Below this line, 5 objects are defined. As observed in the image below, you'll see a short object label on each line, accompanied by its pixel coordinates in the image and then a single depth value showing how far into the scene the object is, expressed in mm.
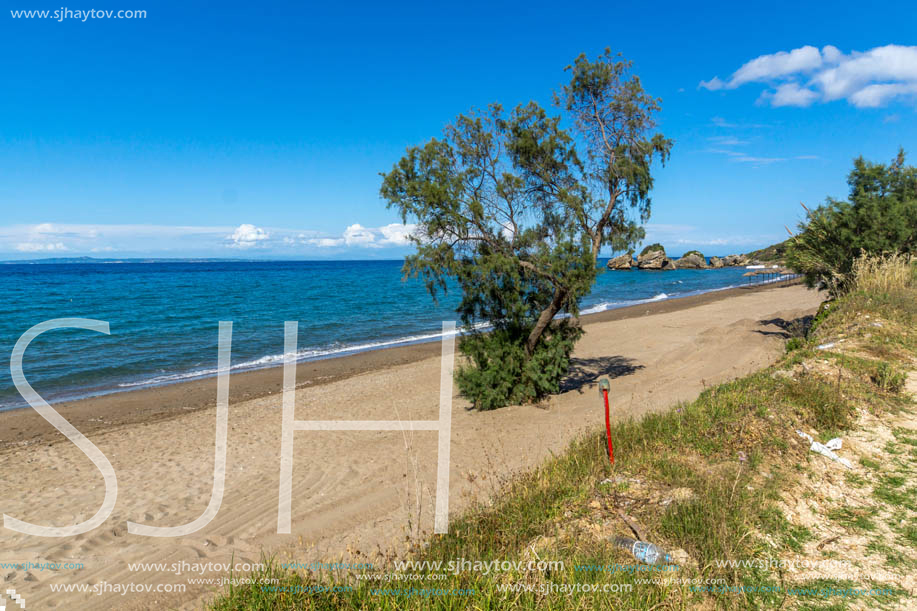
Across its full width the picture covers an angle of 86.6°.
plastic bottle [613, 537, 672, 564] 3971
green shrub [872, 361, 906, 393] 7715
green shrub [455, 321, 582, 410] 11938
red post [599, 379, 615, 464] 5816
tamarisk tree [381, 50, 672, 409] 10828
